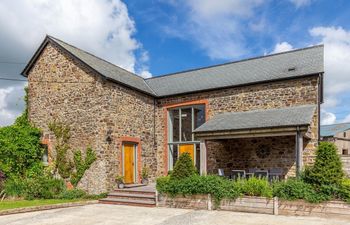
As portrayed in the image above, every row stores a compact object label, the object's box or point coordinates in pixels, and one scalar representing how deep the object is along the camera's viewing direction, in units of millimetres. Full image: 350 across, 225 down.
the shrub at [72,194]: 11656
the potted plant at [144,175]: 13726
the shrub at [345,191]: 7352
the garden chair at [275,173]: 11752
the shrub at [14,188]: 12125
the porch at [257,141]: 9781
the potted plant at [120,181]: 12002
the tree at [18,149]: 12680
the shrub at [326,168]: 7742
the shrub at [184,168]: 9844
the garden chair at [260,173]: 11964
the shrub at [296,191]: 7684
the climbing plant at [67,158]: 12148
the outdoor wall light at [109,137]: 12086
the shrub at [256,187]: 8352
